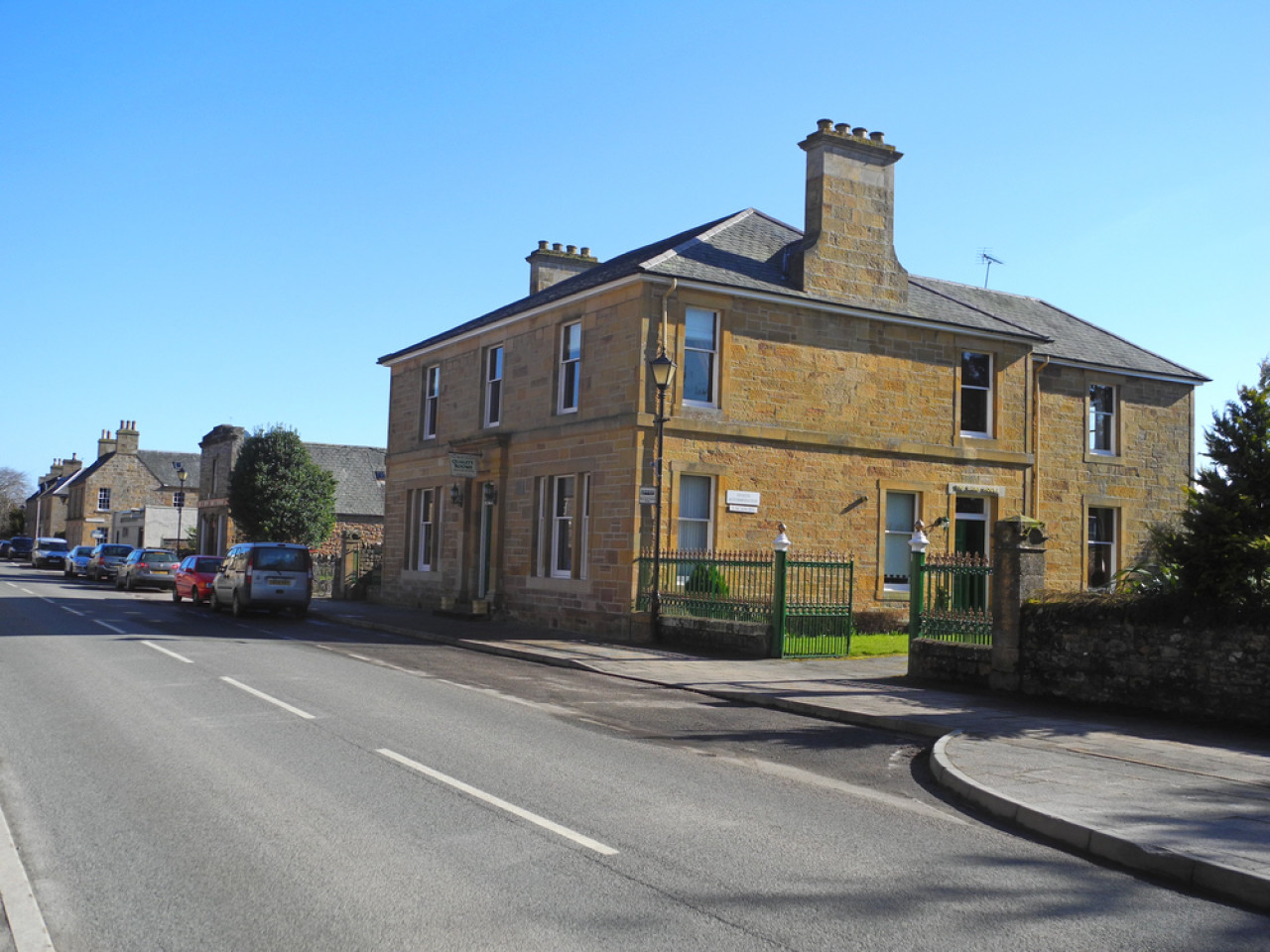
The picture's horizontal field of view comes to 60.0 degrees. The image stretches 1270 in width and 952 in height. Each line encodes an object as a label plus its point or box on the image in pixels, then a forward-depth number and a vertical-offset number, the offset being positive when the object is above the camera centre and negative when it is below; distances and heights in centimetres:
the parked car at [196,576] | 3039 -111
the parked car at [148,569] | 3925 -123
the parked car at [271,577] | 2566 -90
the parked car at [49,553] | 6300 -123
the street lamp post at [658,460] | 1931 +169
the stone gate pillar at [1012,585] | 1353 -27
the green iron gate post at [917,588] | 1512 -40
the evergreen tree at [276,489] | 4453 +204
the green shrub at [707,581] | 1906 -50
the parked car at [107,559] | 4531 -103
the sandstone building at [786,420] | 2133 +296
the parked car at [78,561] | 4874 -124
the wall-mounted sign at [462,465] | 2561 +187
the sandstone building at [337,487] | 5706 +290
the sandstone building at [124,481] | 8150 +402
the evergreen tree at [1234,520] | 1127 +52
